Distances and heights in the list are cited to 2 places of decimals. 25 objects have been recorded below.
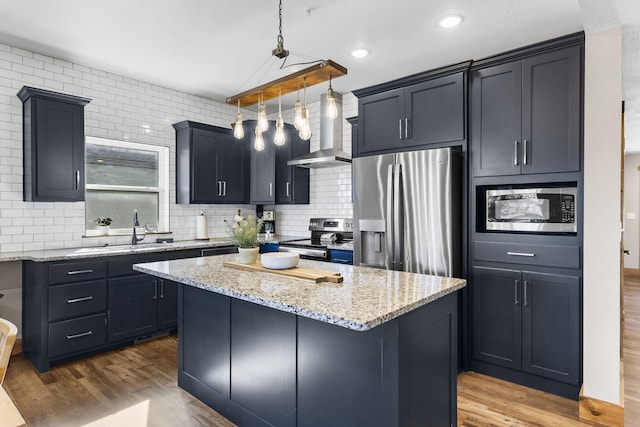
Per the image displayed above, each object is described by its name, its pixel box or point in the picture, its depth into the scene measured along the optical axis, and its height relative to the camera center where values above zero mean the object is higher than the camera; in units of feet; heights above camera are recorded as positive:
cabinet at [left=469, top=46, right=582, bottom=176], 8.88 +2.38
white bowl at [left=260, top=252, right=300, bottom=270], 7.88 -1.07
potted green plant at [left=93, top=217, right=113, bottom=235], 13.38 -0.52
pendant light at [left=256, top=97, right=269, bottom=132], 7.98 +1.94
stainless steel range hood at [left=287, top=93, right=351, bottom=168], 14.56 +2.61
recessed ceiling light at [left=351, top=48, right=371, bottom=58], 11.32 +4.76
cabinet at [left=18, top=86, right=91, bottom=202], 11.02 +1.94
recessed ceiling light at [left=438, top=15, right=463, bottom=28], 9.29 +4.71
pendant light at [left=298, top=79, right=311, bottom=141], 7.75 +1.72
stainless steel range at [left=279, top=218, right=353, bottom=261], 13.91 -1.14
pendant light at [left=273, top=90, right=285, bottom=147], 8.33 +1.69
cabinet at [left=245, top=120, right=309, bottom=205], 16.44 +1.67
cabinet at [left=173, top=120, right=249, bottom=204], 15.02 +1.89
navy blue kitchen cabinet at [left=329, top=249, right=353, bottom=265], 13.08 -1.59
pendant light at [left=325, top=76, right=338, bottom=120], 7.33 +2.02
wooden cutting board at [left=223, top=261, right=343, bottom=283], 7.04 -1.23
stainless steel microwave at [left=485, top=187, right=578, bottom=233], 9.21 +0.02
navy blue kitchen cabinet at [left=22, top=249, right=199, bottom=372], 10.45 -2.89
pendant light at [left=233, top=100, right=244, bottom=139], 8.78 +1.90
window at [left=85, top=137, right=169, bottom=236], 13.57 +1.02
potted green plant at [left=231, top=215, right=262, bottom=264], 8.58 -0.70
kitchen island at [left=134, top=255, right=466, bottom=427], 5.33 -2.27
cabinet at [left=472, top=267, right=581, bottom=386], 8.88 -2.75
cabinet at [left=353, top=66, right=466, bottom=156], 10.33 +2.81
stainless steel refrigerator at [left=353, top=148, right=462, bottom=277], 10.05 -0.01
